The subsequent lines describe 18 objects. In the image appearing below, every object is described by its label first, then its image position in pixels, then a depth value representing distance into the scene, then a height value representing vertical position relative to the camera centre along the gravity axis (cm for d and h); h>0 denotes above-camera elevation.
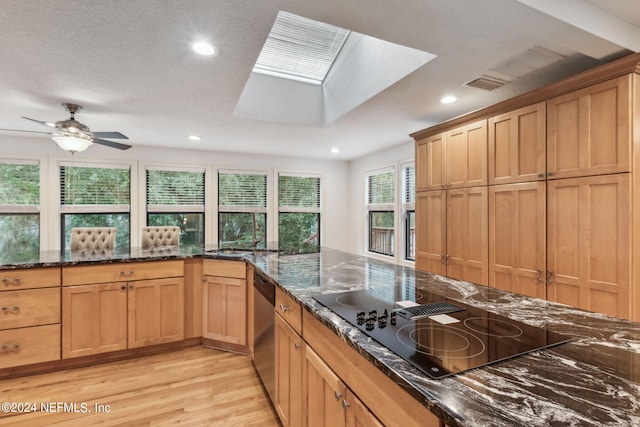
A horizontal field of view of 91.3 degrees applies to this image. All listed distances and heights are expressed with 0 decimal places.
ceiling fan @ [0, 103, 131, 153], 282 +76
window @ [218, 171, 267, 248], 527 +18
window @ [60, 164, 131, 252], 443 +26
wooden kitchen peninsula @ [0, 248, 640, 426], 68 -42
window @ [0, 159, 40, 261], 417 +13
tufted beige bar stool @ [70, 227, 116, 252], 338 -26
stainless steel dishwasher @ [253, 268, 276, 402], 209 -84
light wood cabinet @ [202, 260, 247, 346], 299 -84
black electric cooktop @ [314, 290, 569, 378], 91 -41
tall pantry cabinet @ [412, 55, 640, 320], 190 +15
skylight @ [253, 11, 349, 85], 285 +162
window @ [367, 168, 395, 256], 503 +8
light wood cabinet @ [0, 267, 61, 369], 259 -85
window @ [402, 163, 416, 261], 461 +8
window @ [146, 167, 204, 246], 486 +24
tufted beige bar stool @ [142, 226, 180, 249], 365 -25
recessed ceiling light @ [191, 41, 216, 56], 190 +104
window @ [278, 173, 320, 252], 566 +13
